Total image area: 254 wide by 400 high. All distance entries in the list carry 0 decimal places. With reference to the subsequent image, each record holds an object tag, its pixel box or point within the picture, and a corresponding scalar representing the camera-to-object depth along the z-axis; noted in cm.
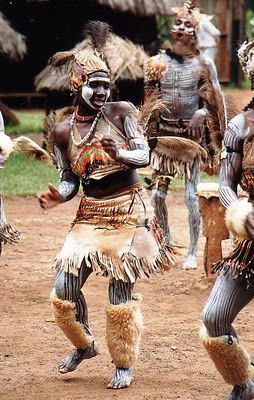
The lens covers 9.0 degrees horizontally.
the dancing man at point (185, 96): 1388
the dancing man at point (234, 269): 755
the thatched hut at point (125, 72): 2596
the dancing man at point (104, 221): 875
